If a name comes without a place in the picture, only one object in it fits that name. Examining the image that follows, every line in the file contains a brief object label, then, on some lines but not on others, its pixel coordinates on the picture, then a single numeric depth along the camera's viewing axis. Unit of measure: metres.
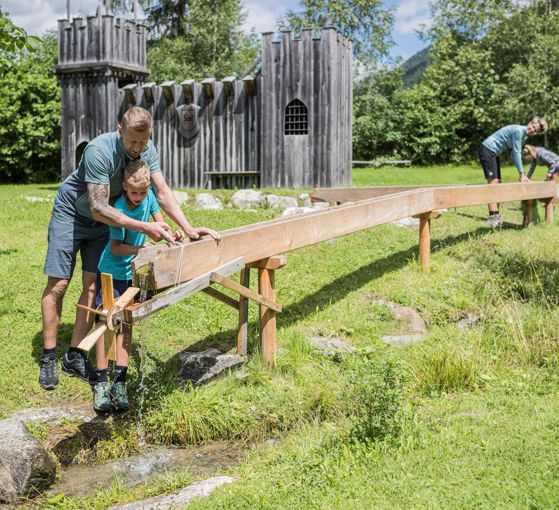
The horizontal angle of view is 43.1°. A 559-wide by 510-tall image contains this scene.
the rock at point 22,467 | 4.26
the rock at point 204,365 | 5.67
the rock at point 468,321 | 7.11
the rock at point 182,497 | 3.91
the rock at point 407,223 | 11.27
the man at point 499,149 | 11.02
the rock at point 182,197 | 13.92
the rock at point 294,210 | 12.13
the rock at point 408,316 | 7.05
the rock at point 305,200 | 13.70
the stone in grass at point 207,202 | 13.52
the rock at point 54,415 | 5.06
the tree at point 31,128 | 23.23
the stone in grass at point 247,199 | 13.51
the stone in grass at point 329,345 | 6.23
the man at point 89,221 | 4.63
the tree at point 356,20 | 33.34
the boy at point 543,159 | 12.32
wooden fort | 15.45
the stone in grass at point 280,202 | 13.10
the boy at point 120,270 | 5.03
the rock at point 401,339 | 6.54
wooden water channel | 4.42
